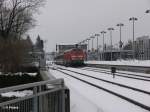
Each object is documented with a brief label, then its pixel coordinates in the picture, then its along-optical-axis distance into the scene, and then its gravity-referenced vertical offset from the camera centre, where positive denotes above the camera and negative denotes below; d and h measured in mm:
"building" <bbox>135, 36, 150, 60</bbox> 135500 +4047
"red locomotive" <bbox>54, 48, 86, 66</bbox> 68875 +196
